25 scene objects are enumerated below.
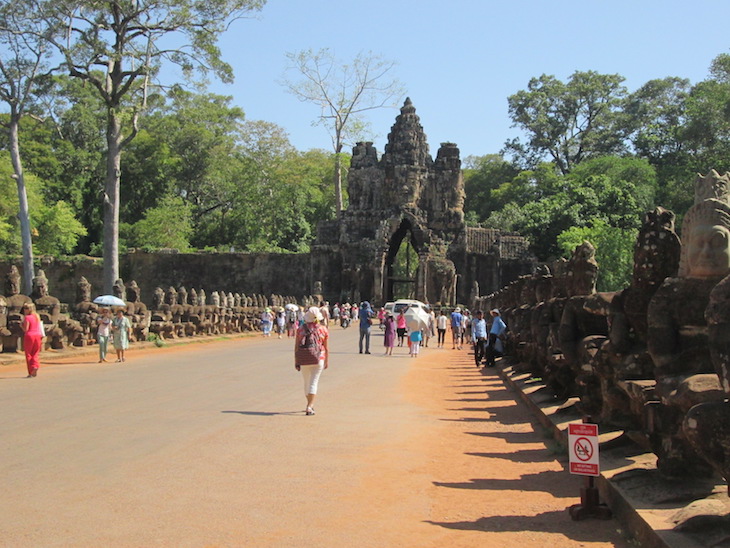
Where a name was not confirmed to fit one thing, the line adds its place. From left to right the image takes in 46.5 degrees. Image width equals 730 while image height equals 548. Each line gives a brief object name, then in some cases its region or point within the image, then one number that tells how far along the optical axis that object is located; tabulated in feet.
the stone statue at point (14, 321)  61.36
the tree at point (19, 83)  115.03
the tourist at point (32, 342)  49.62
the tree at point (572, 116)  240.53
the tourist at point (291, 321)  117.73
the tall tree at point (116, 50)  110.01
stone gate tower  177.27
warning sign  18.31
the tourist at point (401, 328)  95.76
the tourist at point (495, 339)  62.39
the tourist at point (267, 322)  114.21
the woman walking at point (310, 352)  35.68
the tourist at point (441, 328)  100.76
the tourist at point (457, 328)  102.66
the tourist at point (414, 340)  81.10
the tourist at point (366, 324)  79.05
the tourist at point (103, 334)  62.03
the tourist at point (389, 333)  80.92
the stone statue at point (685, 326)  17.90
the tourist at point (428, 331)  100.37
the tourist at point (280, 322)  114.42
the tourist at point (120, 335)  63.80
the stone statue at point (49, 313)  66.64
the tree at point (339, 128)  210.79
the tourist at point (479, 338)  69.36
